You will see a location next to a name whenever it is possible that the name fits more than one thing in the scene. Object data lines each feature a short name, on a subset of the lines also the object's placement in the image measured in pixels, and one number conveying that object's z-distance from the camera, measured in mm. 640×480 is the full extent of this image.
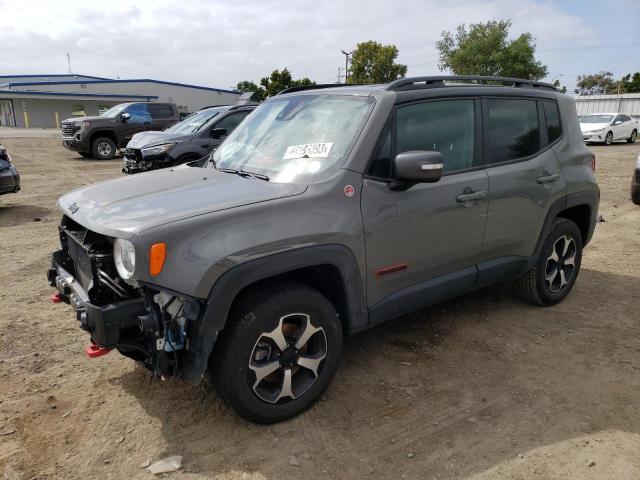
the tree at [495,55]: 47594
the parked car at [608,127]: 21141
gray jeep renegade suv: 2438
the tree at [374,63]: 51469
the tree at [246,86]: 69750
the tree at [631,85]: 57438
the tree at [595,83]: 81125
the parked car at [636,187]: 8094
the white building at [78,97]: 46469
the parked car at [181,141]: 9367
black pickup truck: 16359
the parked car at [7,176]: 8055
